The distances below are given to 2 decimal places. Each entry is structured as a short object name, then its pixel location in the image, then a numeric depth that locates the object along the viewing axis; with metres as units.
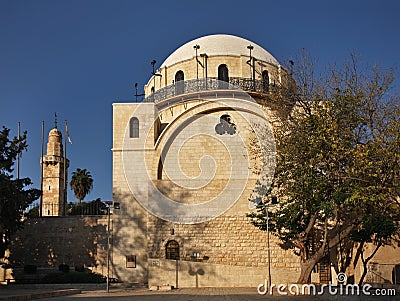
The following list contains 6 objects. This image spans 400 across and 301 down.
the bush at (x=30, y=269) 21.88
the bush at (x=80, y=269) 21.93
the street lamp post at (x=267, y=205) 17.79
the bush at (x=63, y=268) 21.70
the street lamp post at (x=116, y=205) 21.08
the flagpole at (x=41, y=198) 26.47
